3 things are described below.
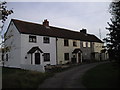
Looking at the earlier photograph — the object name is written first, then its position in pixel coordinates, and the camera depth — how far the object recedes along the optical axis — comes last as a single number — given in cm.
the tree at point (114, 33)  1070
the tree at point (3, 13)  812
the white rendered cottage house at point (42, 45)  1597
